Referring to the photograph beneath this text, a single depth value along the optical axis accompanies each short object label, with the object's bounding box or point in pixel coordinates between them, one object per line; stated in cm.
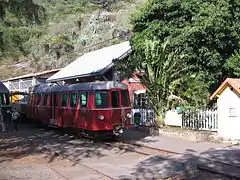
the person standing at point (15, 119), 1659
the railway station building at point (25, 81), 2690
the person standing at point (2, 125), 1632
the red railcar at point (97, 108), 1184
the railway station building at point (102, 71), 1839
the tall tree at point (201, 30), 1565
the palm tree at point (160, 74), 1431
